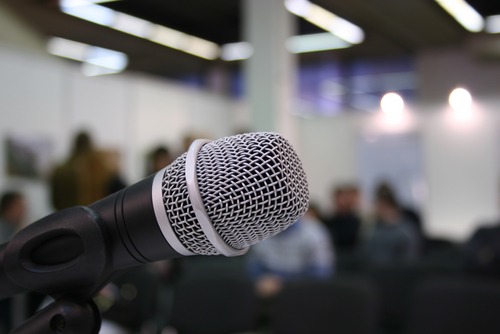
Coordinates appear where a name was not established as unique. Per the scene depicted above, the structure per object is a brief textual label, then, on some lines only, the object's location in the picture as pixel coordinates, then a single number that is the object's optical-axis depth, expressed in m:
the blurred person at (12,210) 4.22
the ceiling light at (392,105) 7.08
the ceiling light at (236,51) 2.51
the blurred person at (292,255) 3.99
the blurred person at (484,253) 3.25
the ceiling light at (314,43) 2.96
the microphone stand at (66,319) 0.65
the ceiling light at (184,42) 2.63
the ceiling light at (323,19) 1.91
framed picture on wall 4.91
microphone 0.61
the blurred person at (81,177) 2.29
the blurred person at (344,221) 5.80
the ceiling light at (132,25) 2.73
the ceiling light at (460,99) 5.78
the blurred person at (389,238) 4.70
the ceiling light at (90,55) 4.05
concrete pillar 2.70
